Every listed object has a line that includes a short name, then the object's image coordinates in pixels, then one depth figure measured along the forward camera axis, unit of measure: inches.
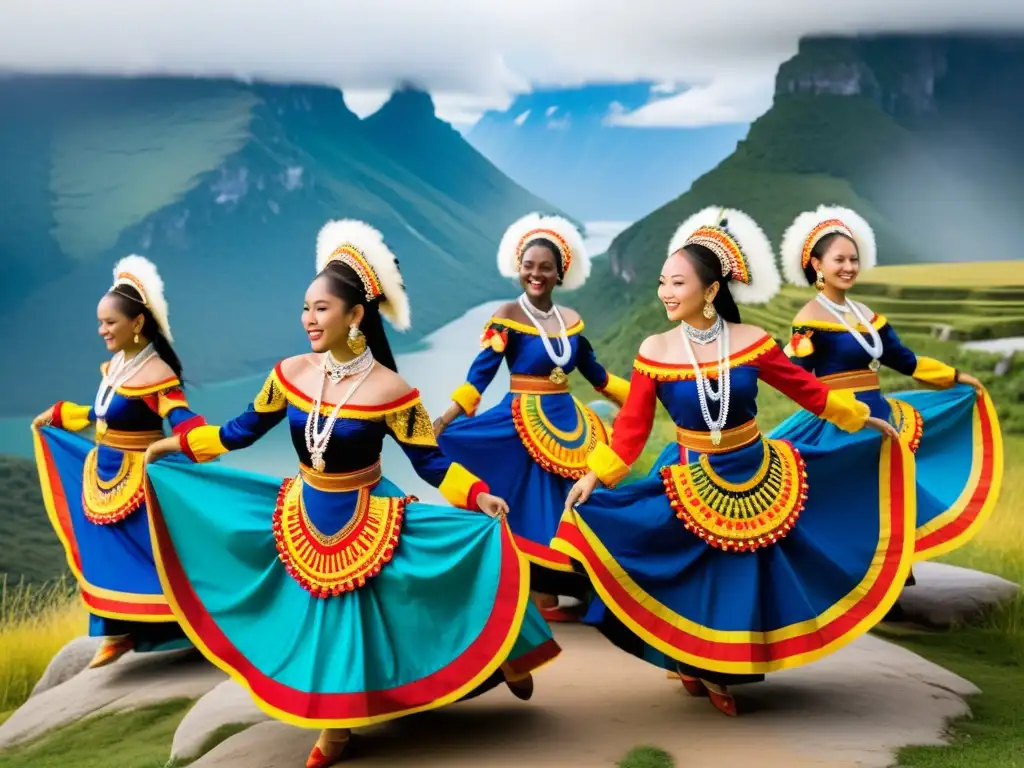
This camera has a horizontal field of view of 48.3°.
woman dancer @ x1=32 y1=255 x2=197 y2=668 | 162.9
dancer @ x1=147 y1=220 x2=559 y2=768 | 117.0
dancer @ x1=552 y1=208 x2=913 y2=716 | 127.5
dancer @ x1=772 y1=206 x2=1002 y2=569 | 171.3
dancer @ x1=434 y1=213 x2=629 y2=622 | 175.2
